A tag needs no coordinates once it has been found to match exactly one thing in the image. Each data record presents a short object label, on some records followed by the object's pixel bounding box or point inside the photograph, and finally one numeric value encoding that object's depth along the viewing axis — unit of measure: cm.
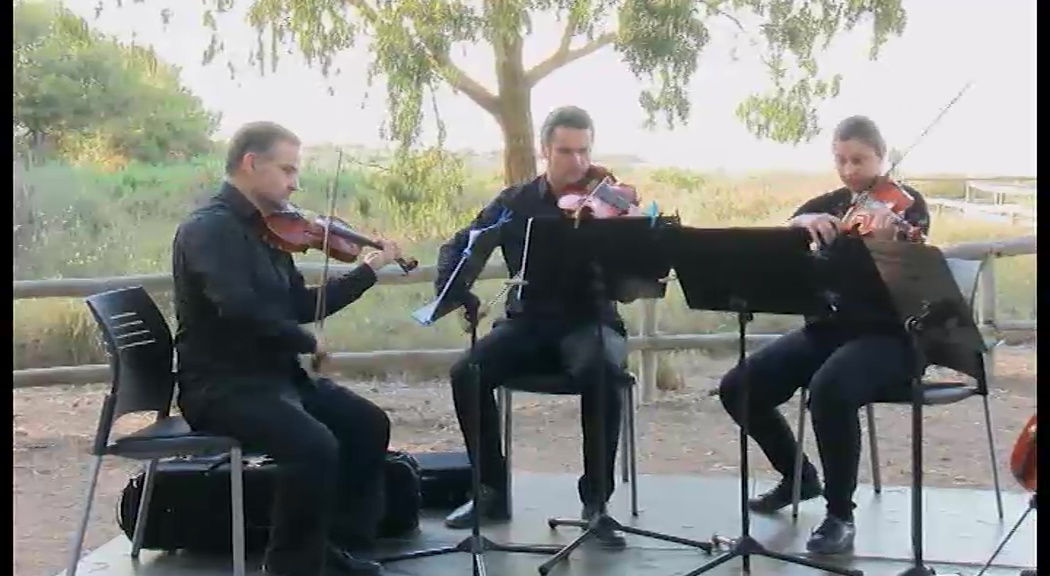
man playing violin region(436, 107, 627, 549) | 281
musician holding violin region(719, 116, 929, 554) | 264
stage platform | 261
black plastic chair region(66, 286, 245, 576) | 236
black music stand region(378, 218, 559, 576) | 253
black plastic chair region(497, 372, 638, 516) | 282
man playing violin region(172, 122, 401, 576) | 234
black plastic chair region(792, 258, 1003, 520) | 269
